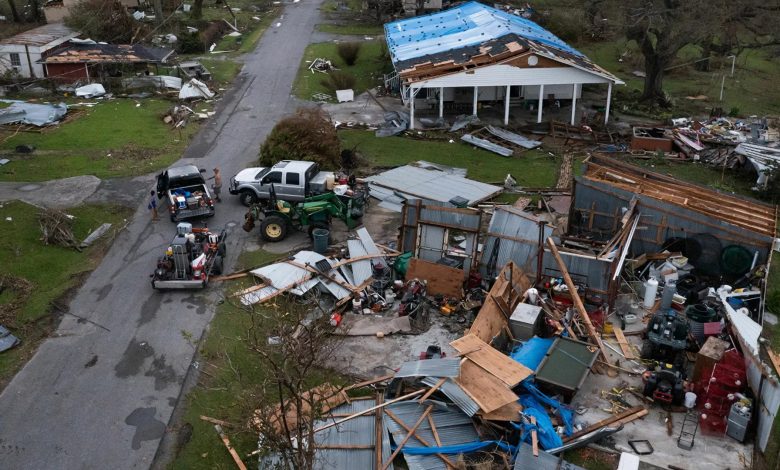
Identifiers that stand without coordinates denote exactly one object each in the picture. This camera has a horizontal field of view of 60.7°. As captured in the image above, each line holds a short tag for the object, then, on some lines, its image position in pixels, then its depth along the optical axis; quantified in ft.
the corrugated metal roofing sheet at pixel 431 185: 81.56
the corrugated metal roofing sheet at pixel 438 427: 42.37
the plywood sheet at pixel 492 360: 46.55
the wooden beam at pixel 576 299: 53.06
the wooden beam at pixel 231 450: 42.35
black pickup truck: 76.80
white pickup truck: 79.51
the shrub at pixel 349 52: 152.35
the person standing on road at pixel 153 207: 77.20
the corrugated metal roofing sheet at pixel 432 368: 45.85
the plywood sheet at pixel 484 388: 44.37
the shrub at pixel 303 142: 86.58
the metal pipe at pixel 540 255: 60.85
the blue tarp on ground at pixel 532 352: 50.31
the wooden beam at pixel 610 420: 44.47
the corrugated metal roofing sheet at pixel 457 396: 44.16
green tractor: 71.77
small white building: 127.95
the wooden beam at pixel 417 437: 41.88
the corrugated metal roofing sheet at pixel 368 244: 65.82
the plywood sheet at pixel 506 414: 44.24
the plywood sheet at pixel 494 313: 52.80
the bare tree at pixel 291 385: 31.37
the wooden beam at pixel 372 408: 43.23
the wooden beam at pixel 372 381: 49.08
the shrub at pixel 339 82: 132.36
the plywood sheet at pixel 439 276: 61.11
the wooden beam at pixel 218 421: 45.37
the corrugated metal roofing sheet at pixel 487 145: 100.17
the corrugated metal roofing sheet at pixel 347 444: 41.73
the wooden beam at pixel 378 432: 41.73
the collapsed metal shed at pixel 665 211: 64.54
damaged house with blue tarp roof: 107.04
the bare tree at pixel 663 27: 110.52
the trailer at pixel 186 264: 62.39
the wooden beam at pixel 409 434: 41.57
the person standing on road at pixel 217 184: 82.65
